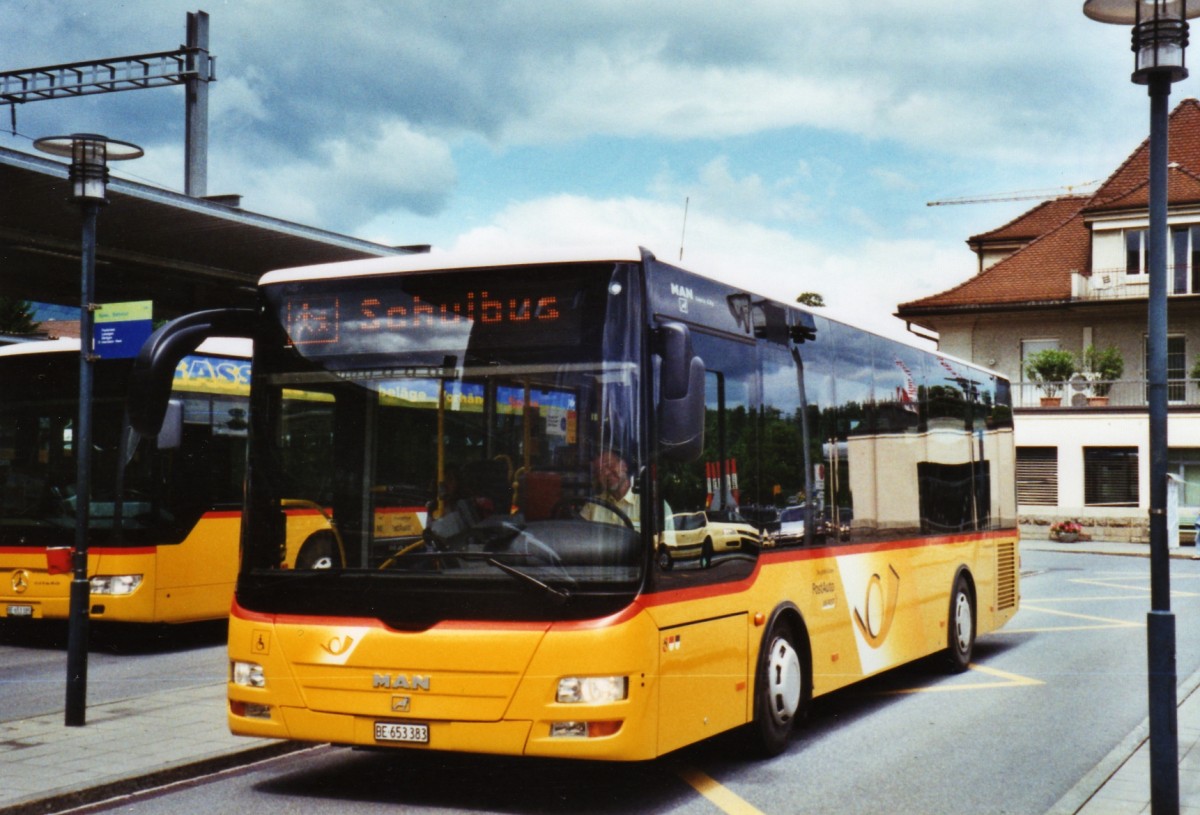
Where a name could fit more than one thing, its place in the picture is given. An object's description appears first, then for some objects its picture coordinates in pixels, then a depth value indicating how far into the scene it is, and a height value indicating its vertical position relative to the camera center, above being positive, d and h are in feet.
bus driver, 22.70 -0.10
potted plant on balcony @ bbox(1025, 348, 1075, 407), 151.53 +12.92
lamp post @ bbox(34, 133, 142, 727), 30.50 +2.39
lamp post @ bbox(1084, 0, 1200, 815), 21.33 +2.30
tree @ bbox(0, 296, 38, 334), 189.47 +22.33
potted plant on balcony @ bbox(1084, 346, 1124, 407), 150.92 +13.10
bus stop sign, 31.86 +3.49
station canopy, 60.49 +12.07
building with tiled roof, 149.89 +18.25
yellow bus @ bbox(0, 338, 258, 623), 44.73 -0.34
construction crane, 299.17 +61.83
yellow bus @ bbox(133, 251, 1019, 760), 22.52 -0.41
